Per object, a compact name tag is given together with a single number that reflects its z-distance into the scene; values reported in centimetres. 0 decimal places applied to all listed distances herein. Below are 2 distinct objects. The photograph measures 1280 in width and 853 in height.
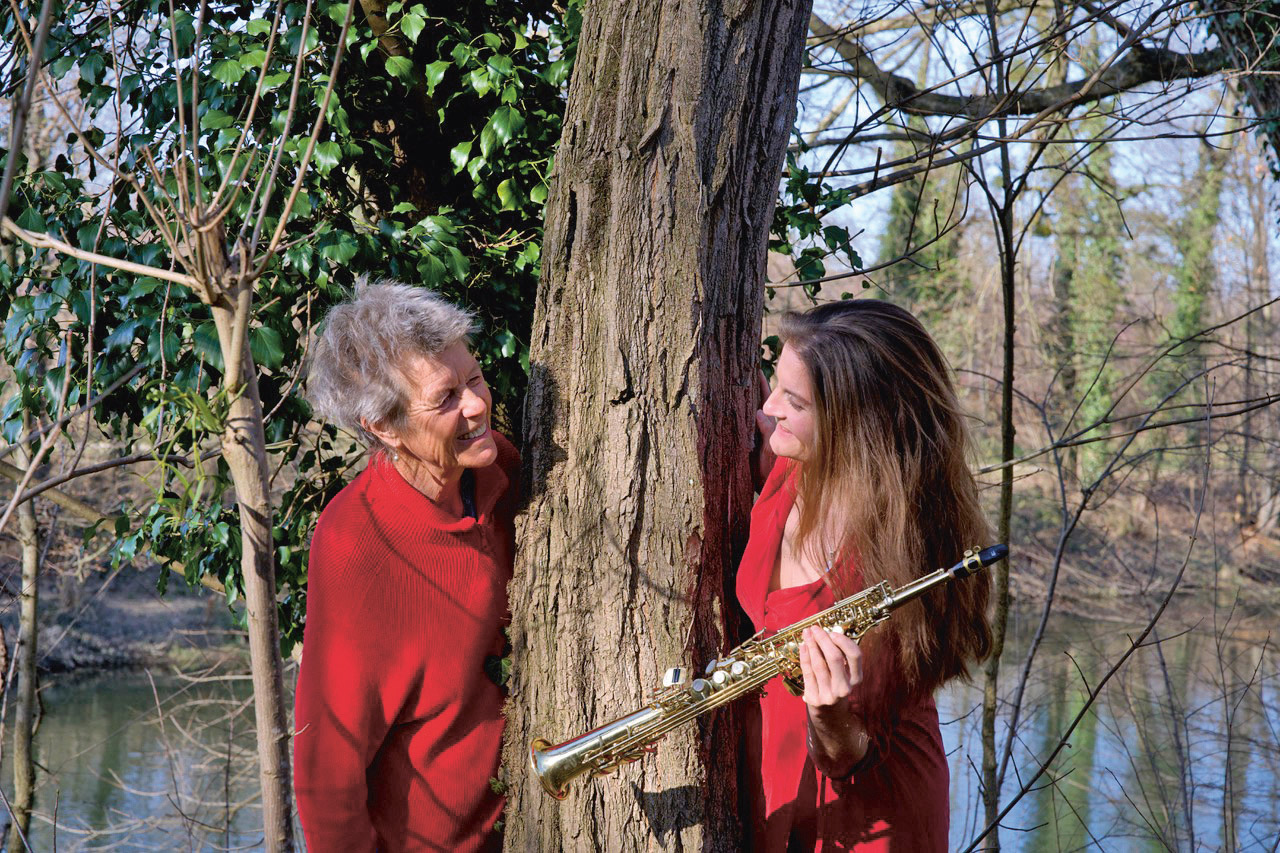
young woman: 219
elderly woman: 230
